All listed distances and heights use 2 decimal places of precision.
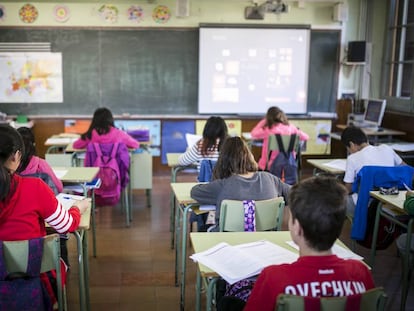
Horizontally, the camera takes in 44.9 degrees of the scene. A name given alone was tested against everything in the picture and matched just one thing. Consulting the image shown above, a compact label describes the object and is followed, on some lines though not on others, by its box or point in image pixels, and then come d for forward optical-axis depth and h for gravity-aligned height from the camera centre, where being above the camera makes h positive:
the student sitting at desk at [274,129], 5.55 -0.49
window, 6.55 +0.43
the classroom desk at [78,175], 3.65 -0.72
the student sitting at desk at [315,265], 1.52 -0.55
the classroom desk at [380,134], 6.22 -0.57
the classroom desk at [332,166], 4.19 -0.69
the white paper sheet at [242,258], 1.92 -0.71
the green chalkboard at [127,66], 6.70 +0.18
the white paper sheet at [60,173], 3.66 -0.70
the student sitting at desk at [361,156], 3.83 -0.53
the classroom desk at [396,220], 3.01 -0.85
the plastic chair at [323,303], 1.47 -0.63
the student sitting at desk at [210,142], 4.09 -0.49
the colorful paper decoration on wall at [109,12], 6.64 +0.88
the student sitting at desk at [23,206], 2.10 -0.55
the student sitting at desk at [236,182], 2.75 -0.54
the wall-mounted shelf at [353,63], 6.94 +0.32
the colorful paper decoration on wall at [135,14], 6.68 +0.88
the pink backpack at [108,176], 4.63 -0.89
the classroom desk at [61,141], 5.47 -0.69
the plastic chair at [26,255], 2.00 -0.72
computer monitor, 6.35 -0.32
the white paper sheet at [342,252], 2.10 -0.71
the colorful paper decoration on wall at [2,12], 6.54 +0.83
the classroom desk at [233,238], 2.25 -0.72
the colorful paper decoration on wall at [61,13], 6.58 +0.84
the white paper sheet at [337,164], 4.25 -0.68
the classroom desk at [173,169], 4.34 -0.77
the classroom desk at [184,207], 3.08 -0.78
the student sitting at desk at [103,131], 4.78 -0.50
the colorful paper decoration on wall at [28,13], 6.56 +0.83
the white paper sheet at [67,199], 2.74 -0.68
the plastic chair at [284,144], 5.42 -0.64
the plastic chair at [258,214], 2.58 -0.68
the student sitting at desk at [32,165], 2.92 -0.52
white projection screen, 6.90 +0.19
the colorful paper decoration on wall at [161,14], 6.73 +0.89
